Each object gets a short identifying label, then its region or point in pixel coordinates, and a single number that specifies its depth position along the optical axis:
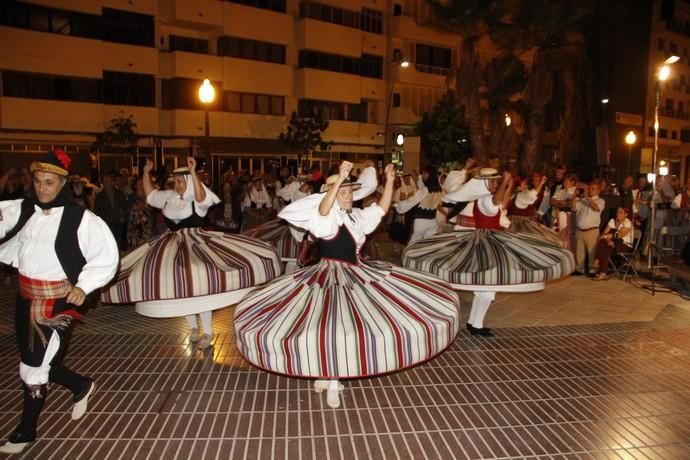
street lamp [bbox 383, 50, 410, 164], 36.00
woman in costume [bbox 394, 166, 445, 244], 10.87
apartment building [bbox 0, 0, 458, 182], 26.45
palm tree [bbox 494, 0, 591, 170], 22.20
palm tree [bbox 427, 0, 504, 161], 22.91
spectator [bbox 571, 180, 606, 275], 10.54
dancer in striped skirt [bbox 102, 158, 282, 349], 5.35
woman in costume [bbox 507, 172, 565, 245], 8.79
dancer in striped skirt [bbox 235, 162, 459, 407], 3.90
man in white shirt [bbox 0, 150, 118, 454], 4.08
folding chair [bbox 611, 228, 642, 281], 10.33
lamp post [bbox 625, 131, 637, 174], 17.00
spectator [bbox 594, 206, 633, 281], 10.34
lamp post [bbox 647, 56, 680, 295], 9.19
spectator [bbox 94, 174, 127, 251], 11.21
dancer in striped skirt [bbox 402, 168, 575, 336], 5.97
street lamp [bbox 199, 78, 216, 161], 10.60
